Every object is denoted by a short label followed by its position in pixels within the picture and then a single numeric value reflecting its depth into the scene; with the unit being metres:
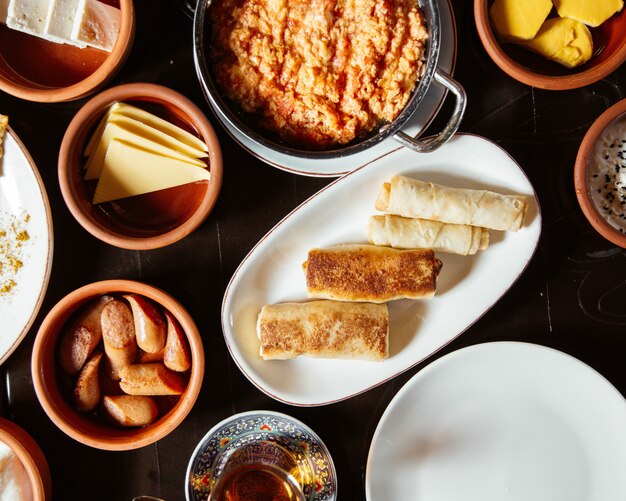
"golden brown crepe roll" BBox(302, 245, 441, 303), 0.71
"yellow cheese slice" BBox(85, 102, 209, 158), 0.70
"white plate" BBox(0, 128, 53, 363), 0.71
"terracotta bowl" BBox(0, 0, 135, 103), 0.71
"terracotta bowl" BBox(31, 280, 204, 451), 0.70
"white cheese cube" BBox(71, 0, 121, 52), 0.68
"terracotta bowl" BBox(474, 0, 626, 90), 0.69
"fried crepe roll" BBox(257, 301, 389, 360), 0.71
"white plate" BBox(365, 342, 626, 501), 0.74
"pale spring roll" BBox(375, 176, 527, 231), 0.71
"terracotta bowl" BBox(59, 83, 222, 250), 0.68
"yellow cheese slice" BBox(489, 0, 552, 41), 0.69
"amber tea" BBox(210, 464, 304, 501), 0.74
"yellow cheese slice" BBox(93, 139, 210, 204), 0.70
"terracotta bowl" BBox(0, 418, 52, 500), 0.71
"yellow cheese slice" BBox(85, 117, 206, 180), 0.69
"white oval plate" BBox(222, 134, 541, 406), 0.72
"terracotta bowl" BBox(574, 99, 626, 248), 0.71
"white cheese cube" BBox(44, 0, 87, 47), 0.68
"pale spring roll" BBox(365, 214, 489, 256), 0.72
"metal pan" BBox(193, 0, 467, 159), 0.65
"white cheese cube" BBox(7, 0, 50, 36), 0.68
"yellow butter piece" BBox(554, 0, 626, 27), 0.70
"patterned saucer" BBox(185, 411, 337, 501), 0.72
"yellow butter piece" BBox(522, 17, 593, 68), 0.71
